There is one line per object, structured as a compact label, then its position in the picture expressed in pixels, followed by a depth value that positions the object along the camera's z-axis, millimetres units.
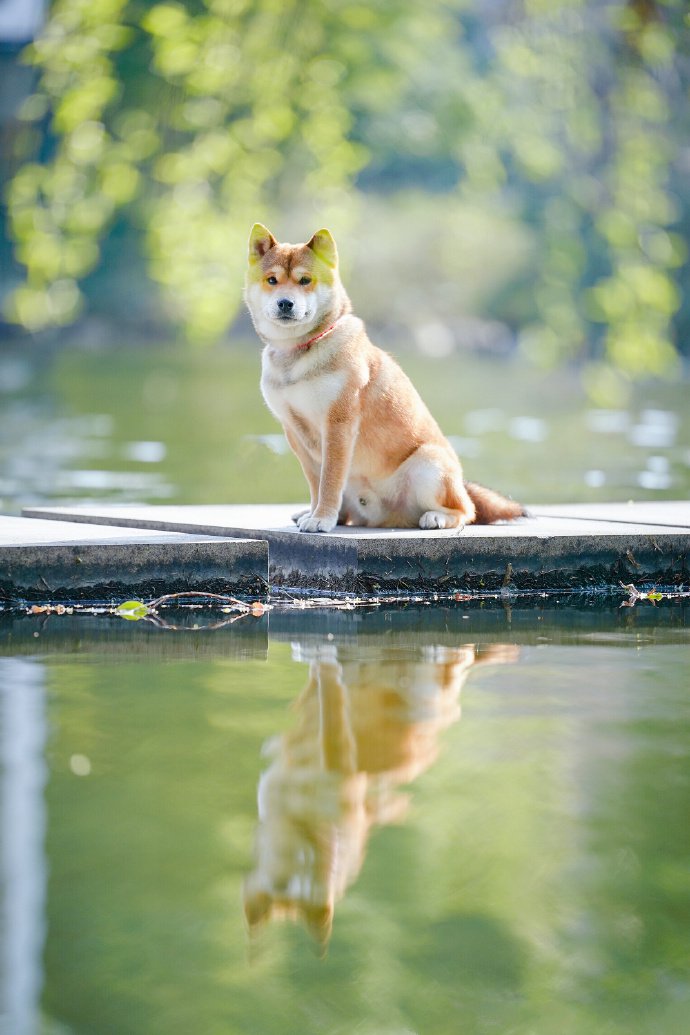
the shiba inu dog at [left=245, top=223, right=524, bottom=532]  10234
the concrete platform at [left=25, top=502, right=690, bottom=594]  10562
